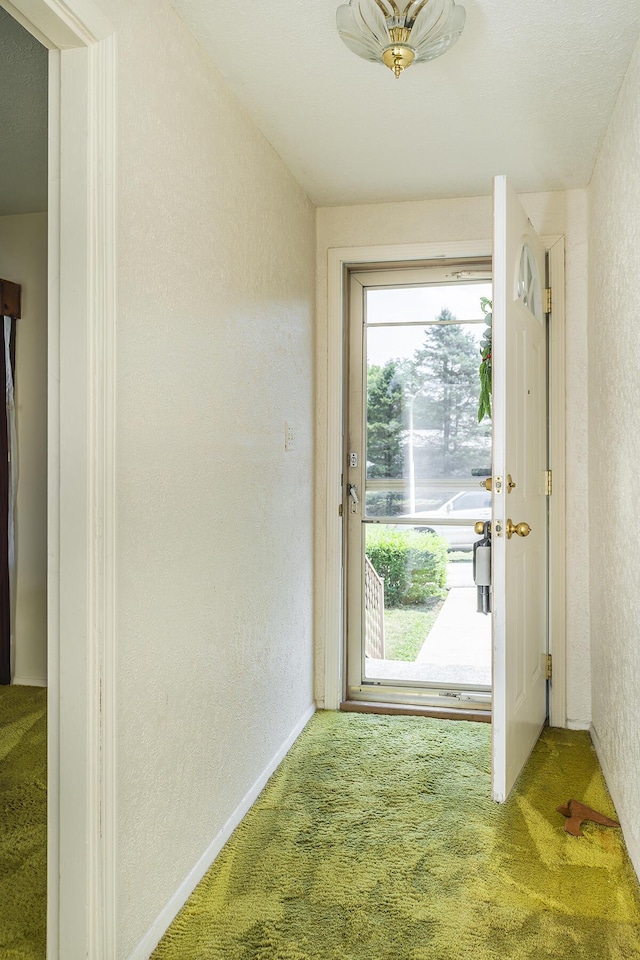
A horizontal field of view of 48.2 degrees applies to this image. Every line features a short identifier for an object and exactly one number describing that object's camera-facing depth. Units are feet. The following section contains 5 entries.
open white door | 7.47
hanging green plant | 9.52
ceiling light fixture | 5.39
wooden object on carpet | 7.08
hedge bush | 10.87
